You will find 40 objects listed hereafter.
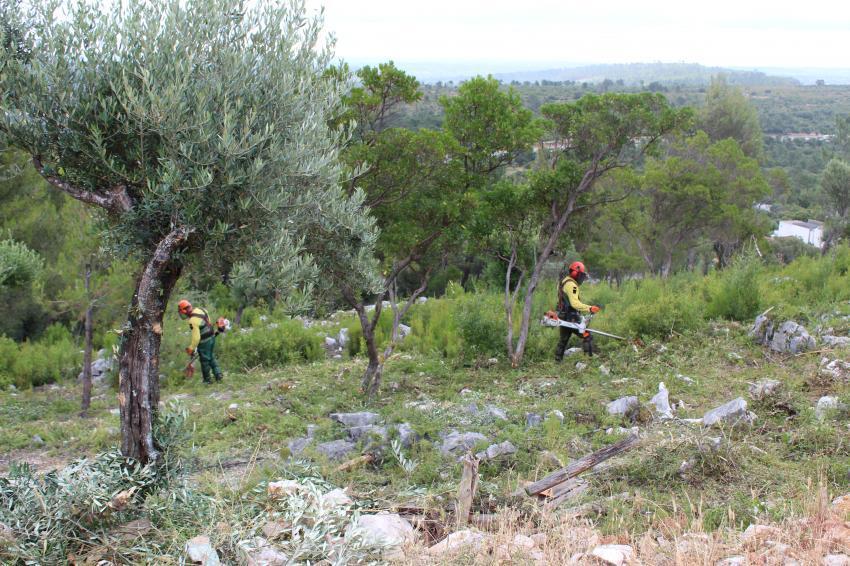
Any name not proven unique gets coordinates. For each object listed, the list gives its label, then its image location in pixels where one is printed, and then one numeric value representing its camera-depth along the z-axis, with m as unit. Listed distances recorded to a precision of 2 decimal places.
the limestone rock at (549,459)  7.18
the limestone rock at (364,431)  8.30
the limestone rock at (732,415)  7.71
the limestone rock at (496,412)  8.88
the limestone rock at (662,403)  8.49
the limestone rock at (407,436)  8.01
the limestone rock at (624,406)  8.72
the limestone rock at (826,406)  7.72
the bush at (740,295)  12.85
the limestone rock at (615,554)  4.70
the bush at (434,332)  14.10
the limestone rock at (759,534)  4.91
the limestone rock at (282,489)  5.77
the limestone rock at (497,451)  7.43
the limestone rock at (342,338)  16.01
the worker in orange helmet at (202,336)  13.01
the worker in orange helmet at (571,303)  11.77
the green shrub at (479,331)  12.87
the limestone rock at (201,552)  4.83
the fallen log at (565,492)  6.04
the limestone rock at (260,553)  4.90
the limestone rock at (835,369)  9.07
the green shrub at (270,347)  14.62
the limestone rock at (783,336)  10.69
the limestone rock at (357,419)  9.22
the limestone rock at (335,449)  7.97
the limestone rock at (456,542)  4.96
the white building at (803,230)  39.44
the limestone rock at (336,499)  5.59
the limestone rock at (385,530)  5.02
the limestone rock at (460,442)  7.85
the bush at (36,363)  14.82
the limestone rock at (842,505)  5.25
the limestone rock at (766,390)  8.36
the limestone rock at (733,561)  4.62
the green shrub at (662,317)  12.16
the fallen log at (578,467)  6.08
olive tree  5.52
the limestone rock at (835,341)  10.52
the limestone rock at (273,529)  5.18
